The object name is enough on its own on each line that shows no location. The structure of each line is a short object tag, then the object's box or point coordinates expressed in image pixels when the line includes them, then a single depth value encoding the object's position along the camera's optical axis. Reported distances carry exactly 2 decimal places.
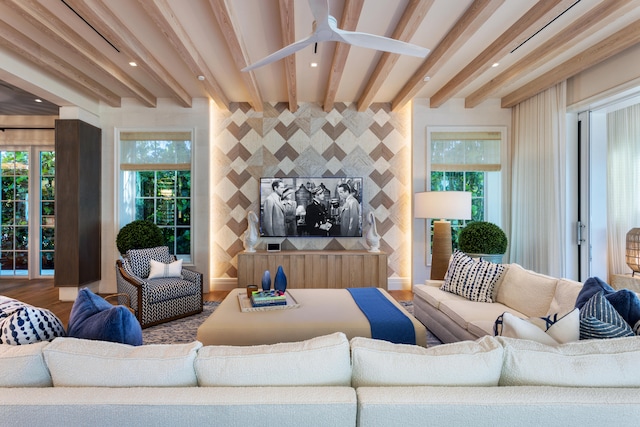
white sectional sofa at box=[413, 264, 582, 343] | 2.27
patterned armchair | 3.33
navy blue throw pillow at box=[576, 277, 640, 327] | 1.47
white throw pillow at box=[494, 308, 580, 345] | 1.29
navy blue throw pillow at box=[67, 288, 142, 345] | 1.30
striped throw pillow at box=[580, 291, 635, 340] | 1.31
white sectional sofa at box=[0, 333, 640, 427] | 0.94
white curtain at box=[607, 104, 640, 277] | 3.80
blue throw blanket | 2.23
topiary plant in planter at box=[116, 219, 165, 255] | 4.34
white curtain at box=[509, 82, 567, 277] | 3.96
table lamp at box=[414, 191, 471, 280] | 3.97
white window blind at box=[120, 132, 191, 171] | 4.90
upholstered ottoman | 2.21
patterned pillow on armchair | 3.75
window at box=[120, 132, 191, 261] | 4.91
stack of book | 2.70
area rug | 3.01
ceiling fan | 1.90
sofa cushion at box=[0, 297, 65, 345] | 1.21
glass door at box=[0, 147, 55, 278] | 5.79
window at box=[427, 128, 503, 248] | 4.92
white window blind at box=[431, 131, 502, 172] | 4.92
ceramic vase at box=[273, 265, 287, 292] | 2.98
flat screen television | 4.96
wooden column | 4.32
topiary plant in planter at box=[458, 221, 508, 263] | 4.16
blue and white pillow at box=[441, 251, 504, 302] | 2.81
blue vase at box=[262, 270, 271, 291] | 2.97
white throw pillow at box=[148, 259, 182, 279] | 3.79
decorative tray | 2.61
